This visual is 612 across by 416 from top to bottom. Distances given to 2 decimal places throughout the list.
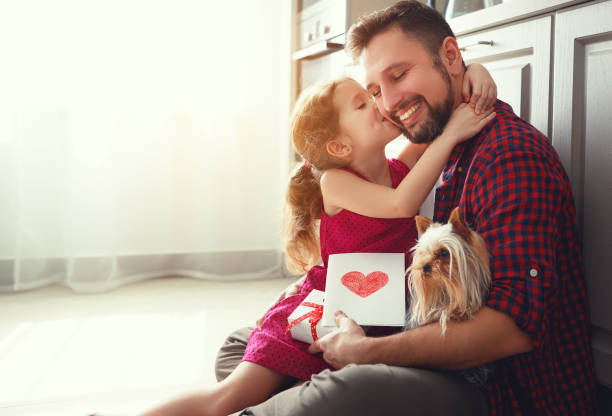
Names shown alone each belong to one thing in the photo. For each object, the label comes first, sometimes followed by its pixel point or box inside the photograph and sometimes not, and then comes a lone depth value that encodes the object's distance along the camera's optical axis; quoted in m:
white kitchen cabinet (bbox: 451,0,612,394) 1.16
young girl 1.17
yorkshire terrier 0.89
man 0.92
